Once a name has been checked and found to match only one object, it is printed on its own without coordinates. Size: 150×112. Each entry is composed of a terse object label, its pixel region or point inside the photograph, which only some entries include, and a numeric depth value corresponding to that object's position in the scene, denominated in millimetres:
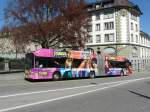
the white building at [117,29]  70812
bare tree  39875
